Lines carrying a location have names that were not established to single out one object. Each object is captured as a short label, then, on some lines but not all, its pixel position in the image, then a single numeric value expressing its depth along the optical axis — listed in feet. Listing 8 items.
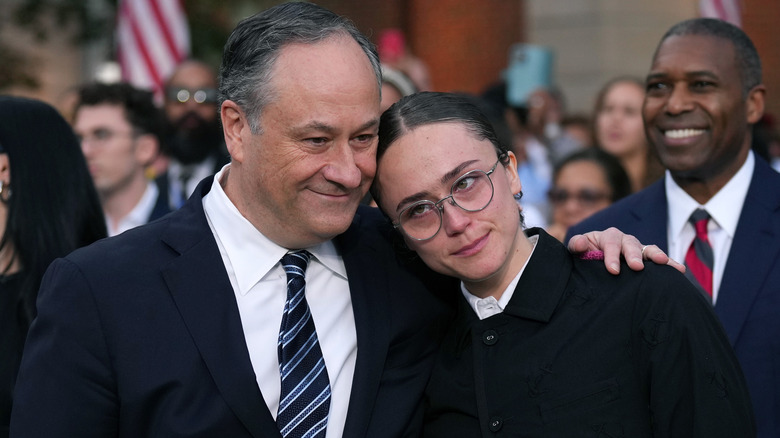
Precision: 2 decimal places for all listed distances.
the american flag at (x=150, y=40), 28.60
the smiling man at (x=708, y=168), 12.70
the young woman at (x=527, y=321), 9.07
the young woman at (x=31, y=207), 11.25
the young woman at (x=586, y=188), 19.69
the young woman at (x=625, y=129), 23.56
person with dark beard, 23.22
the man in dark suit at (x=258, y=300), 8.87
